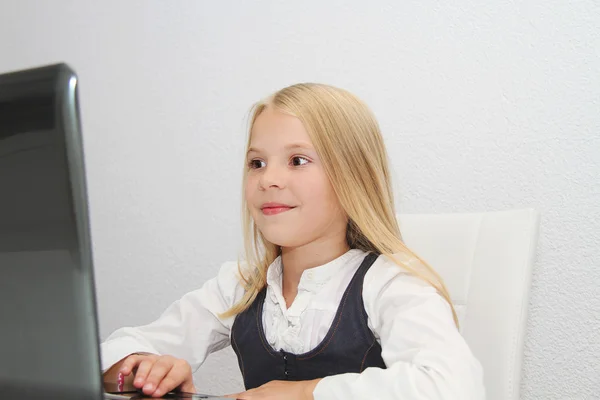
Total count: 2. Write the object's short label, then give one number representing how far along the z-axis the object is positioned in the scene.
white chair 0.80
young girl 0.79
